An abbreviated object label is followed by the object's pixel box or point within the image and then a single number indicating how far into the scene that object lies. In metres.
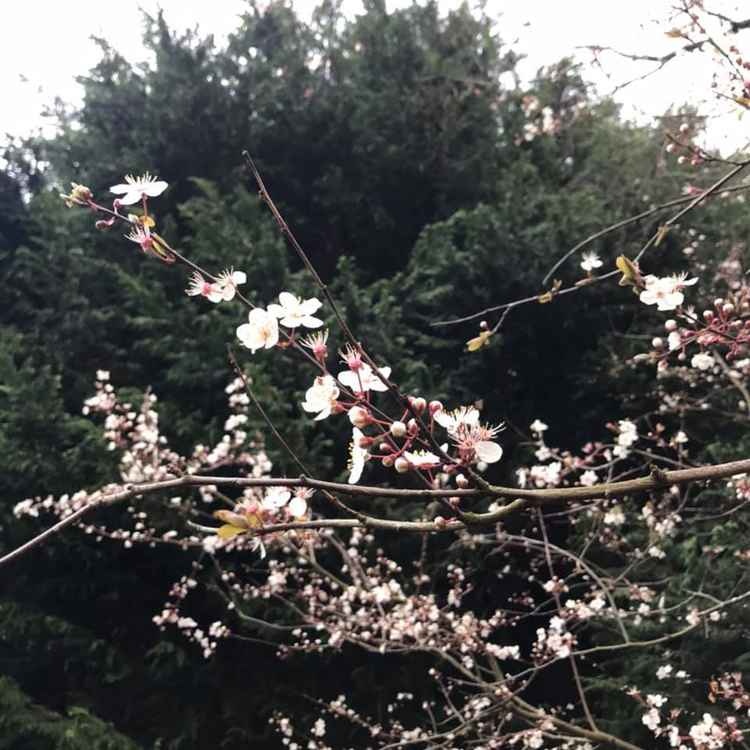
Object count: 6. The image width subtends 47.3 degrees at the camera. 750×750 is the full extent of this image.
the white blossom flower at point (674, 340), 0.44
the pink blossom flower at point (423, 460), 0.33
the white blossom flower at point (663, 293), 0.43
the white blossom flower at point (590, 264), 0.55
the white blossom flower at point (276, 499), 0.32
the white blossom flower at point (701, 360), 0.59
